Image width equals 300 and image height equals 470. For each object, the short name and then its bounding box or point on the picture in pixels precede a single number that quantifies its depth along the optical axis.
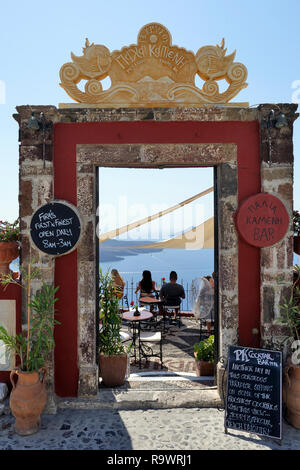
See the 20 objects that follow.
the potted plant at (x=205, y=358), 4.67
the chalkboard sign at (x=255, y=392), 3.41
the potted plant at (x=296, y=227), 4.20
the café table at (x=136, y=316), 5.44
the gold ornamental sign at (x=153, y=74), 4.13
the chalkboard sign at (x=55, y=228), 3.97
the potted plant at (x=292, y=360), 3.62
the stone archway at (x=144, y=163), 4.06
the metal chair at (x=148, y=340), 5.43
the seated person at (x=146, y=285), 8.08
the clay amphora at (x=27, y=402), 3.46
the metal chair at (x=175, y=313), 7.39
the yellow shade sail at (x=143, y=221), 6.44
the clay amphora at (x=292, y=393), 3.61
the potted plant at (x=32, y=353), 3.49
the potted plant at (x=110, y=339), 4.42
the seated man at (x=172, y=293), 7.41
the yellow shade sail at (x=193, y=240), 7.68
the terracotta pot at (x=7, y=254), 4.04
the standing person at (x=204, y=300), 5.80
